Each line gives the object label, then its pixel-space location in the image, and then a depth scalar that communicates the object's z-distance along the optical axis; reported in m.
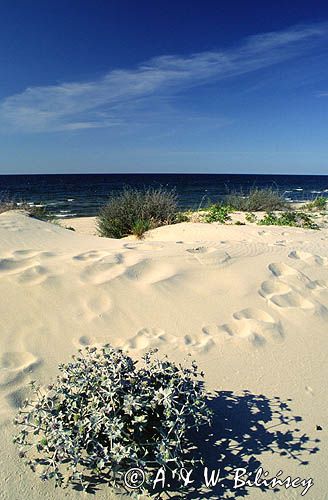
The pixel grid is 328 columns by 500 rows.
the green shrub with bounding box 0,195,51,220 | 10.02
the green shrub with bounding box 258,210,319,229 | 9.10
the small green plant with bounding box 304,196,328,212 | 13.78
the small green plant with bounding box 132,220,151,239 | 9.01
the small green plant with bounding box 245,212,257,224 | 9.51
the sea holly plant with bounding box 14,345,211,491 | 1.77
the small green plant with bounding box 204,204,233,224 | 9.69
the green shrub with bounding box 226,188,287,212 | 13.23
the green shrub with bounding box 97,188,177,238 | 9.68
